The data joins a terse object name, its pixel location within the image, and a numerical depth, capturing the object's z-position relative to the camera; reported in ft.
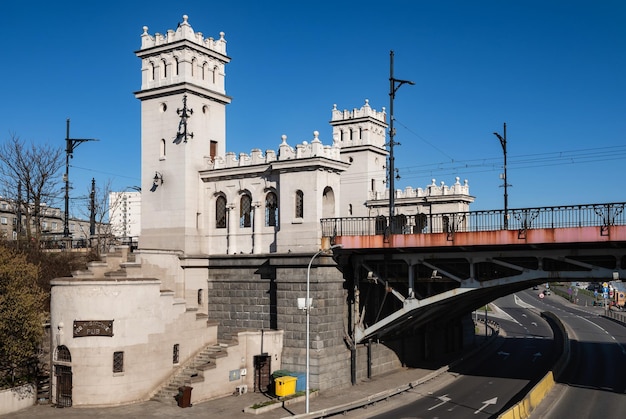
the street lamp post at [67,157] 158.40
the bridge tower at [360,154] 215.92
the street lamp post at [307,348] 100.45
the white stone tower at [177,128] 136.67
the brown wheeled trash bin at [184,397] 103.71
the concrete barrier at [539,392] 91.55
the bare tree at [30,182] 160.56
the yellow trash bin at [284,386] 112.16
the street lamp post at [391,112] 115.34
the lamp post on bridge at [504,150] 149.62
